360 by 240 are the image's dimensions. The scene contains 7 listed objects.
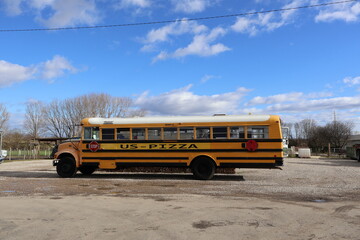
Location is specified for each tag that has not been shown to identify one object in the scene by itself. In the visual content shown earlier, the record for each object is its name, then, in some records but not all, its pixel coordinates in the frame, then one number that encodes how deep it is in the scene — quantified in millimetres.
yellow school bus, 12390
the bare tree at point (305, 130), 95131
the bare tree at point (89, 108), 53188
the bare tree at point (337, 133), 81175
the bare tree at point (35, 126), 66125
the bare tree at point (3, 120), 60400
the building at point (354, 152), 29250
